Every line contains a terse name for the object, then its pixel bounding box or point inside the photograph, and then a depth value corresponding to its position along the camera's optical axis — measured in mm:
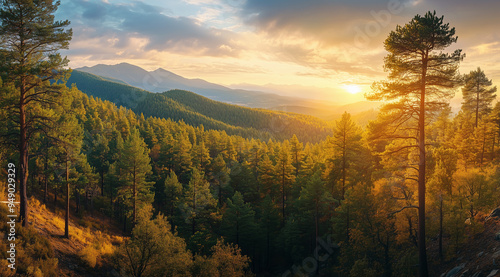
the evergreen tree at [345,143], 28283
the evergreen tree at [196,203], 33156
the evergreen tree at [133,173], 32531
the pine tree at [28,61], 14664
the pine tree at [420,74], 12242
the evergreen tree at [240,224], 31047
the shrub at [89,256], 18594
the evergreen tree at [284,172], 38097
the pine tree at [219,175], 47219
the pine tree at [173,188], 40125
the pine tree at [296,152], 44125
